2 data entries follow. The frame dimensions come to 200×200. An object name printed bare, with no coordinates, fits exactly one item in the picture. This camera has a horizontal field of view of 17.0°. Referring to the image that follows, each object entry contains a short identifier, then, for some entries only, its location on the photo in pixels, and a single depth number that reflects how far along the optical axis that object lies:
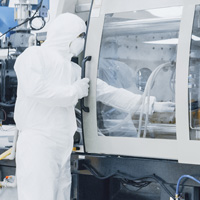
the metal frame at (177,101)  3.82
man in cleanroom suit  4.16
